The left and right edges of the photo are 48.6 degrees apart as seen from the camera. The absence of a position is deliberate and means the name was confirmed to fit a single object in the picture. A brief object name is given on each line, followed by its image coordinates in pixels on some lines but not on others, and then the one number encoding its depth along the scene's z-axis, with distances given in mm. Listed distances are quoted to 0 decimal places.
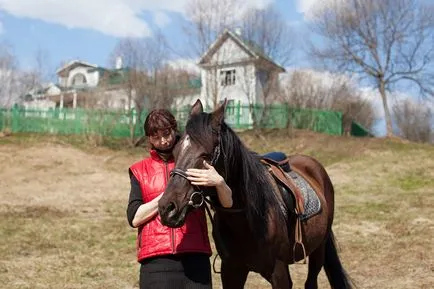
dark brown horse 2314
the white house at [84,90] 23562
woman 2643
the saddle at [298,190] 3469
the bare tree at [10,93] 29469
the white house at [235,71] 23438
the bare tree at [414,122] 46406
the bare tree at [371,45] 24234
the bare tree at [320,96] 24266
